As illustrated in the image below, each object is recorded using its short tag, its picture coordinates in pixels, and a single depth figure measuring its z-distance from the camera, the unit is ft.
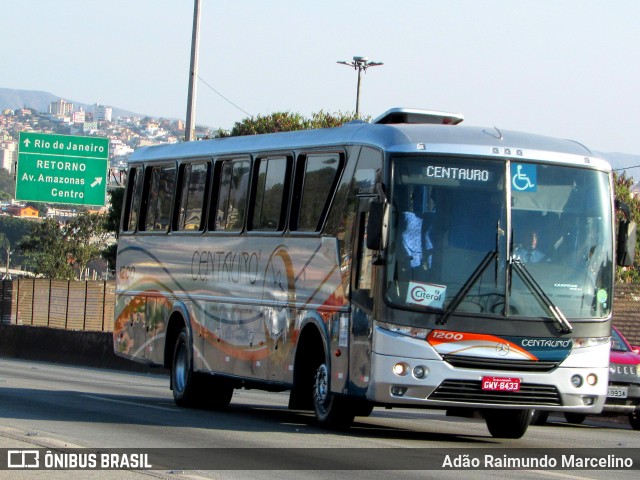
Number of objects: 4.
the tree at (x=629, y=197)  215.24
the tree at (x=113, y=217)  240.32
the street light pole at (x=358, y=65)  214.90
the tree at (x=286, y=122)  206.08
